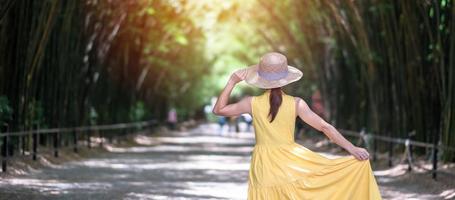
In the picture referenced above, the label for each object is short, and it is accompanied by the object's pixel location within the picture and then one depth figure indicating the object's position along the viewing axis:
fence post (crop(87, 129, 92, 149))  23.72
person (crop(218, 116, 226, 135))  41.94
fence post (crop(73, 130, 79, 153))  21.48
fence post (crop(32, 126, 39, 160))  17.06
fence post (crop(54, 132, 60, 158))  19.17
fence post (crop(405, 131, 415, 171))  16.24
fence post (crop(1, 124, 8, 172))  14.37
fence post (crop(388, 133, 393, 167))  18.22
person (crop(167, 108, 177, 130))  46.53
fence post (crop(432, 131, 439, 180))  13.91
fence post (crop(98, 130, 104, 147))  25.46
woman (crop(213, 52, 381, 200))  6.00
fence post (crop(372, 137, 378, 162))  19.86
